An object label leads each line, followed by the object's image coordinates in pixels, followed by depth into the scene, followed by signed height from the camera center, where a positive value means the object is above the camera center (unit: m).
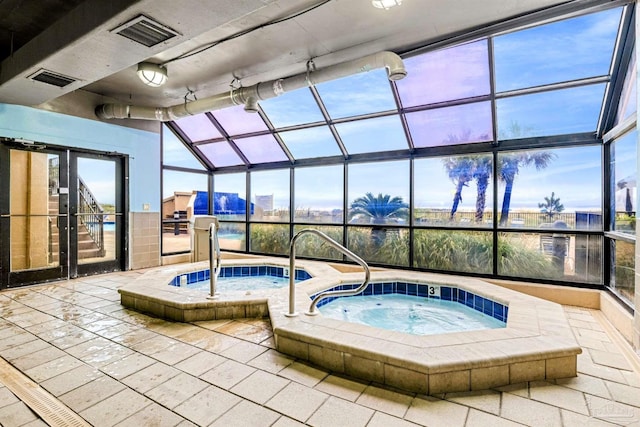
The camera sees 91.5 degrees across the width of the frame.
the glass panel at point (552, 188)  4.16 +0.35
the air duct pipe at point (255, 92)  3.76 +1.79
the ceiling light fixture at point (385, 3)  2.74 +1.85
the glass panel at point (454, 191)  4.92 +0.35
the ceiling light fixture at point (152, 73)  4.34 +1.94
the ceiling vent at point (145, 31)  2.77 +1.69
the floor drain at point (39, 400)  1.84 -1.24
